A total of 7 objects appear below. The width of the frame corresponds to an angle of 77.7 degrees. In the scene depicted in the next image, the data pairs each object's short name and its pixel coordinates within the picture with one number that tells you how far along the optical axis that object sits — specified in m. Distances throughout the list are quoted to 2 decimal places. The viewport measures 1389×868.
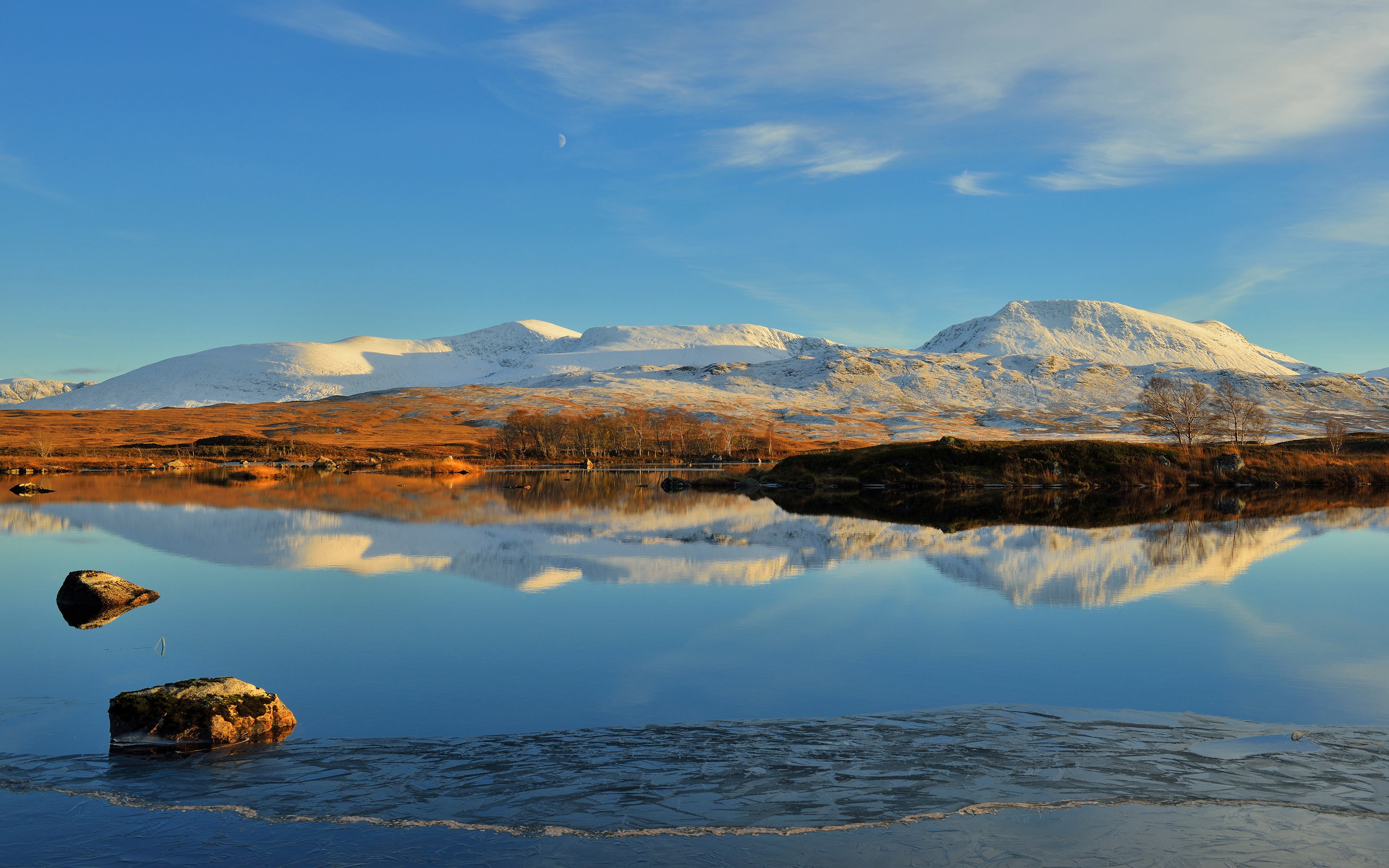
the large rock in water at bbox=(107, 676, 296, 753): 9.59
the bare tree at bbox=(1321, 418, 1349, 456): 73.12
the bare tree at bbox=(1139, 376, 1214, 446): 80.94
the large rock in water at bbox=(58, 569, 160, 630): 17.05
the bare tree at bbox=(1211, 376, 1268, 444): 92.18
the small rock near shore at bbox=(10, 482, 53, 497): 54.09
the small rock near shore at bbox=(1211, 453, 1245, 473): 60.41
